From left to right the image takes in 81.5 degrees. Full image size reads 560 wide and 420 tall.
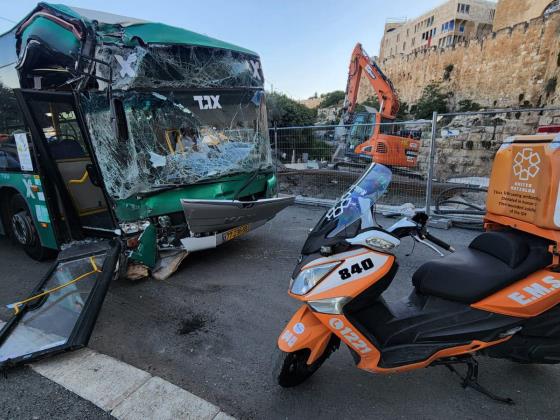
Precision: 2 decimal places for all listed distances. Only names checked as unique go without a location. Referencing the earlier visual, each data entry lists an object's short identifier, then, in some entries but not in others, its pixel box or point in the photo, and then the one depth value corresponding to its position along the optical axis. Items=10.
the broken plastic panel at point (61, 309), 2.56
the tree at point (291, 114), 17.75
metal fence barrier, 6.12
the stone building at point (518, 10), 31.34
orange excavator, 8.70
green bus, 3.41
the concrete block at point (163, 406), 2.02
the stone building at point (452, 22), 52.84
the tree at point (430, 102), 36.22
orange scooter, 1.83
